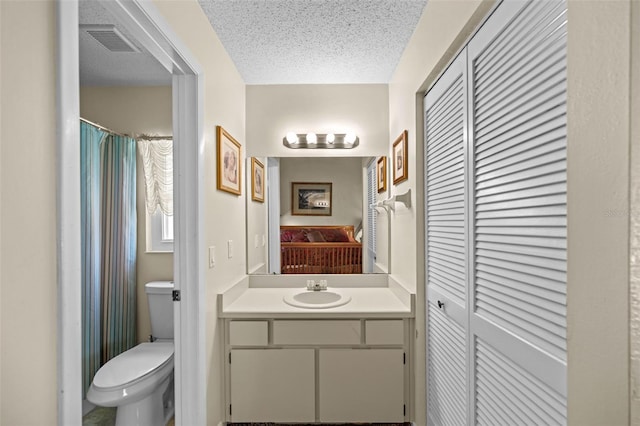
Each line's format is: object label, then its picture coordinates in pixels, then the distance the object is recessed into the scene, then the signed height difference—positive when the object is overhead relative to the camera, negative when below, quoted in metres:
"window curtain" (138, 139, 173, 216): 2.58 +0.29
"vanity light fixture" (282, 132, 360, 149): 2.55 +0.53
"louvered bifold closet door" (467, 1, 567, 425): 0.83 -0.01
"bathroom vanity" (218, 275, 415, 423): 1.97 -0.93
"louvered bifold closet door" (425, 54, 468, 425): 1.39 -0.18
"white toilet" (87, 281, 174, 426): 1.77 -0.98
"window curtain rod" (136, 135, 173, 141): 2.57 +0.56
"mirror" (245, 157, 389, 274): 2.58 -0.07
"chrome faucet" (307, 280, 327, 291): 2.40 -0.56
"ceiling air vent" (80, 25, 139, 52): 1.84 +1.01
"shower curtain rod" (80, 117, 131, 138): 2.26 +0.57
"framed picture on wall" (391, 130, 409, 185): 2.07 +0.34
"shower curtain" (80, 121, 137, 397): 2.21 -0.26
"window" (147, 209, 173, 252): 2.66 -0.19
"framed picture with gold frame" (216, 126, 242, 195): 1.92 +0.30
